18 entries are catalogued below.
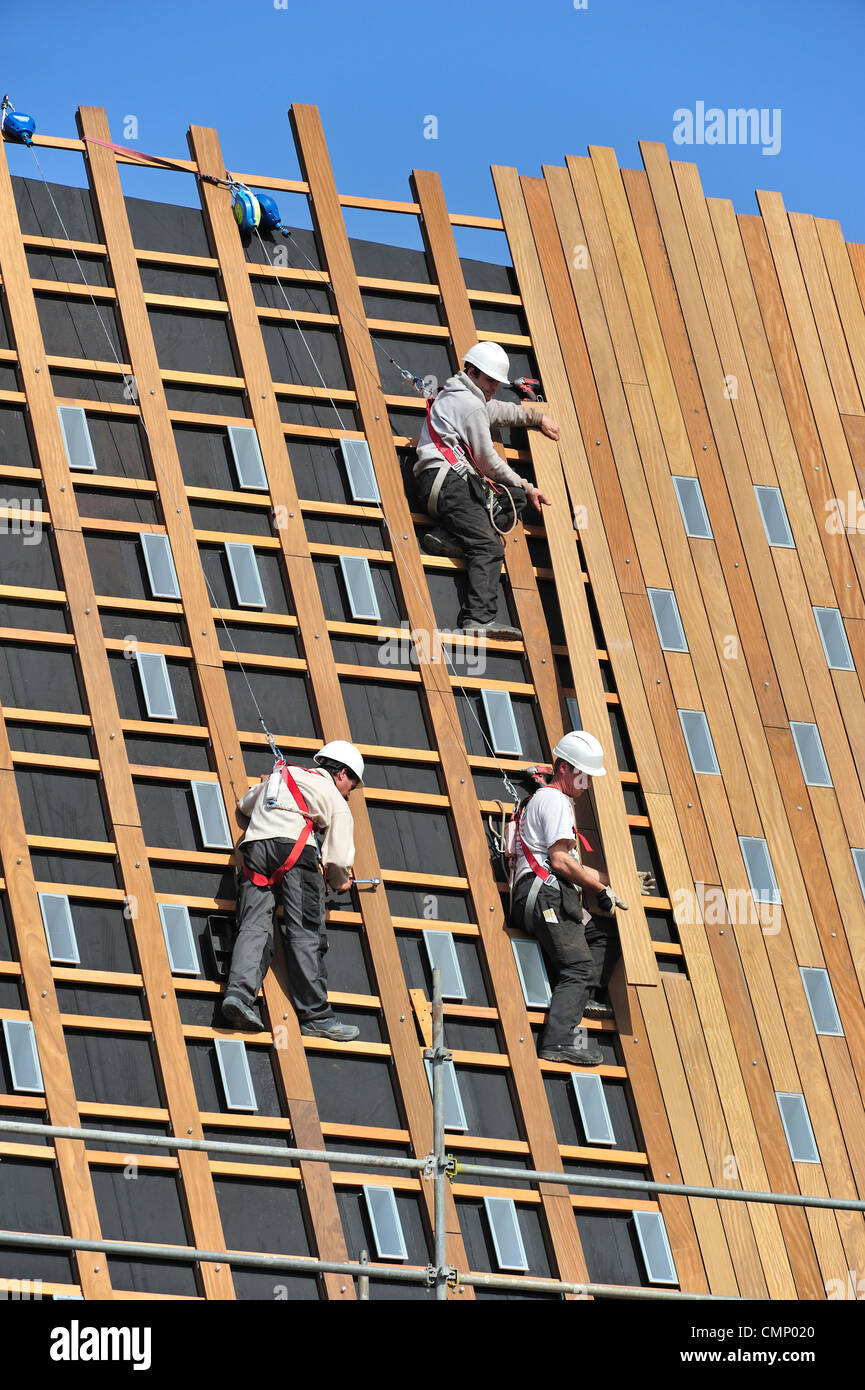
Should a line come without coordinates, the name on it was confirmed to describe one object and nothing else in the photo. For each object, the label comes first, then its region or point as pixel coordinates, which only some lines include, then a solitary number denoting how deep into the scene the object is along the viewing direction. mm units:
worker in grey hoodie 20609
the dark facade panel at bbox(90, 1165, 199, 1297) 16672
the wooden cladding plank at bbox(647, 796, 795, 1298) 18283
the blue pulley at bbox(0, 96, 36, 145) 21094
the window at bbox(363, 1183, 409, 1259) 17297
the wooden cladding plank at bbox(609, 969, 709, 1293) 18109
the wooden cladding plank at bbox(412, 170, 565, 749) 20547
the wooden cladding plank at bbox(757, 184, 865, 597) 22672
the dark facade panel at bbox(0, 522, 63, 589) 19375
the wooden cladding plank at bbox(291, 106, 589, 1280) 18203
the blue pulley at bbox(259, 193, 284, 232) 21656
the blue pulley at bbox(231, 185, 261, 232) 21469
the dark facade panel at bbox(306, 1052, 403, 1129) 17953
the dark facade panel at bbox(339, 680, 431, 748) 19797
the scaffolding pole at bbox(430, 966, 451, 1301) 15852
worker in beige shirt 17828
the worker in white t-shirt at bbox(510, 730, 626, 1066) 18766
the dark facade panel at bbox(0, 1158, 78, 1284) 16312
